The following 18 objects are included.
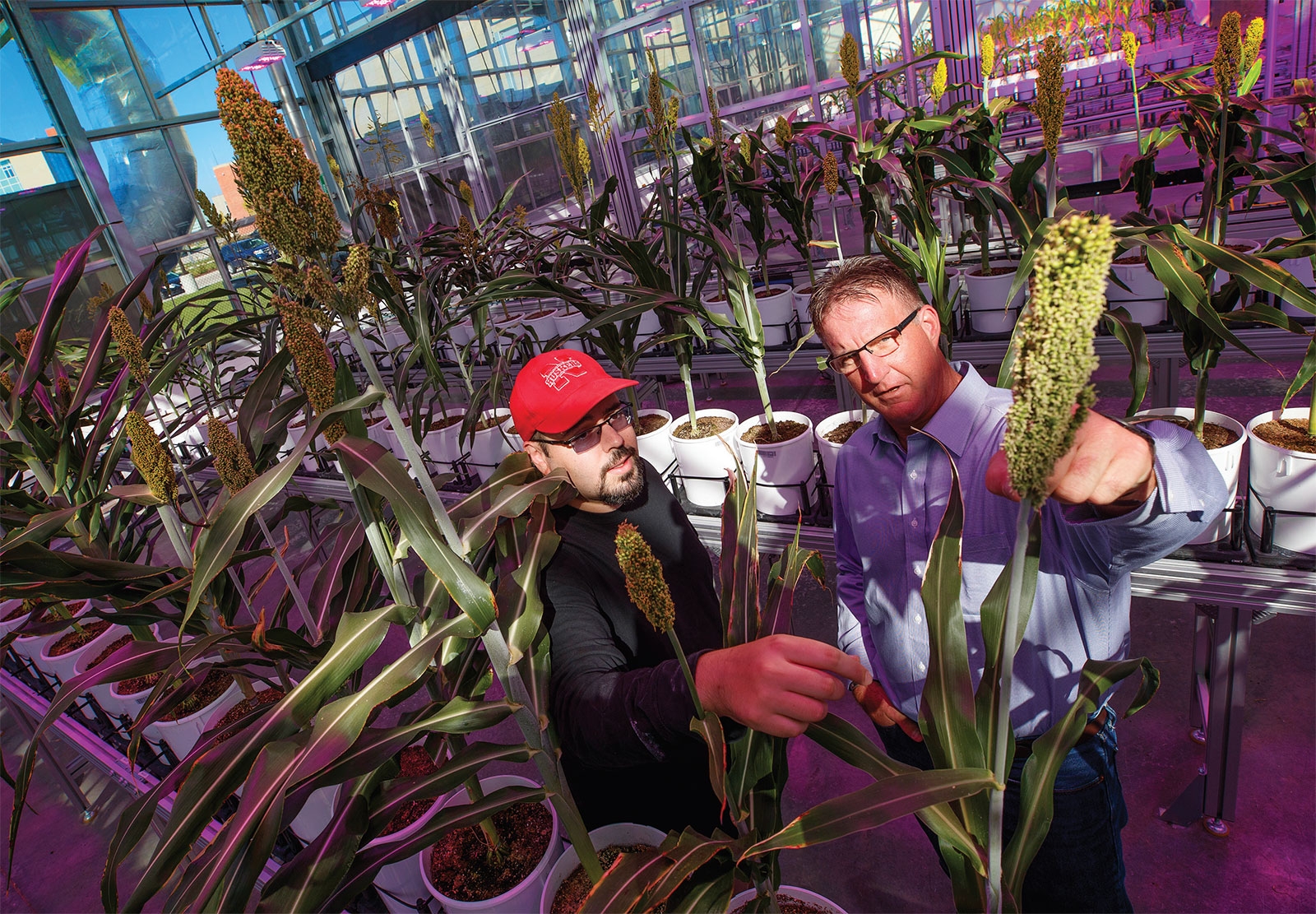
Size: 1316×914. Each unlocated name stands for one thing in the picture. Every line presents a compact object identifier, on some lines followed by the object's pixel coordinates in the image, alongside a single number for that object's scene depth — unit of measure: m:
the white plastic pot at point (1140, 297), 1.76
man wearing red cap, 0.60
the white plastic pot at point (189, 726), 1.41
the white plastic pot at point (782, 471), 1.60
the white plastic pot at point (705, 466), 1.68
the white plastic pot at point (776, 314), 2.38
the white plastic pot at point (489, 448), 2.09
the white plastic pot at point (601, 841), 0.91
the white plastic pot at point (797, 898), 0.80
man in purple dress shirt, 0.96
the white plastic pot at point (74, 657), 1.74
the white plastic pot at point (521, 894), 0.94
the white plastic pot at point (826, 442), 1.63
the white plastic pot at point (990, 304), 1.96
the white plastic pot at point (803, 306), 2.48
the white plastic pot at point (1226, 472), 1.14
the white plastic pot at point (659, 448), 1.88
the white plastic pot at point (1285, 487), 1.05
